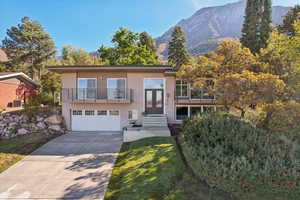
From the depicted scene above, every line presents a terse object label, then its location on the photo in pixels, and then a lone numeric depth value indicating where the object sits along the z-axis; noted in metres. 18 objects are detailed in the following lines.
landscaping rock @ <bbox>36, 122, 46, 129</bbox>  11.60
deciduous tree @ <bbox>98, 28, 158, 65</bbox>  22.75
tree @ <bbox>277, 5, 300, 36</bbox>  19.36
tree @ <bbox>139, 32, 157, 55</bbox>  30.15
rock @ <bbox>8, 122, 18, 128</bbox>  11.38
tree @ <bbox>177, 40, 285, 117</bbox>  7.40
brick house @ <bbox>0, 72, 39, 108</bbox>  16.02
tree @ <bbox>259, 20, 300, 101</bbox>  7.88
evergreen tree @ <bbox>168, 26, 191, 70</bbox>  31.41
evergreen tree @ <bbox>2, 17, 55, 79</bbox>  24.72
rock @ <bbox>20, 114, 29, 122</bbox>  11.89
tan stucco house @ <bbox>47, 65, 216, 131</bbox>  12.30
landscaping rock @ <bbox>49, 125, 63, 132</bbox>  11.62
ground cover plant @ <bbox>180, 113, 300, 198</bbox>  4.89
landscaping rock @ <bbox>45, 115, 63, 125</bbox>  11.80
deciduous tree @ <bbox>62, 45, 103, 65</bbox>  25.35
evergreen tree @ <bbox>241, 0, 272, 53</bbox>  22.17
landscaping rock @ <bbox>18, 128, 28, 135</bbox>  11.00
